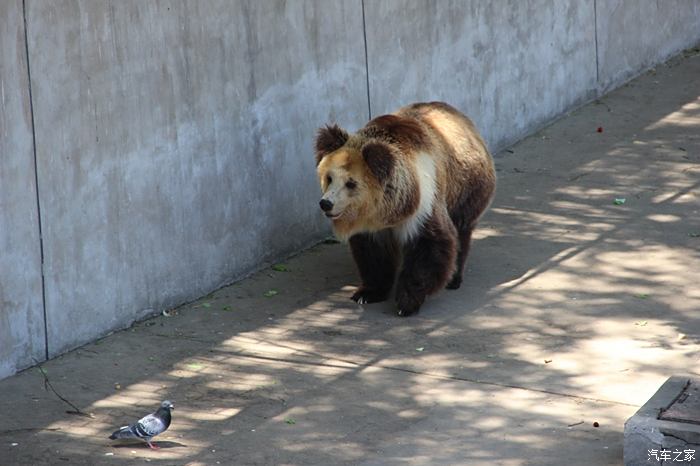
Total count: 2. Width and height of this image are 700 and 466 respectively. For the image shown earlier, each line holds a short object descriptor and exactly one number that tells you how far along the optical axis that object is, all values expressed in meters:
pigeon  13.94
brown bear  17.97
